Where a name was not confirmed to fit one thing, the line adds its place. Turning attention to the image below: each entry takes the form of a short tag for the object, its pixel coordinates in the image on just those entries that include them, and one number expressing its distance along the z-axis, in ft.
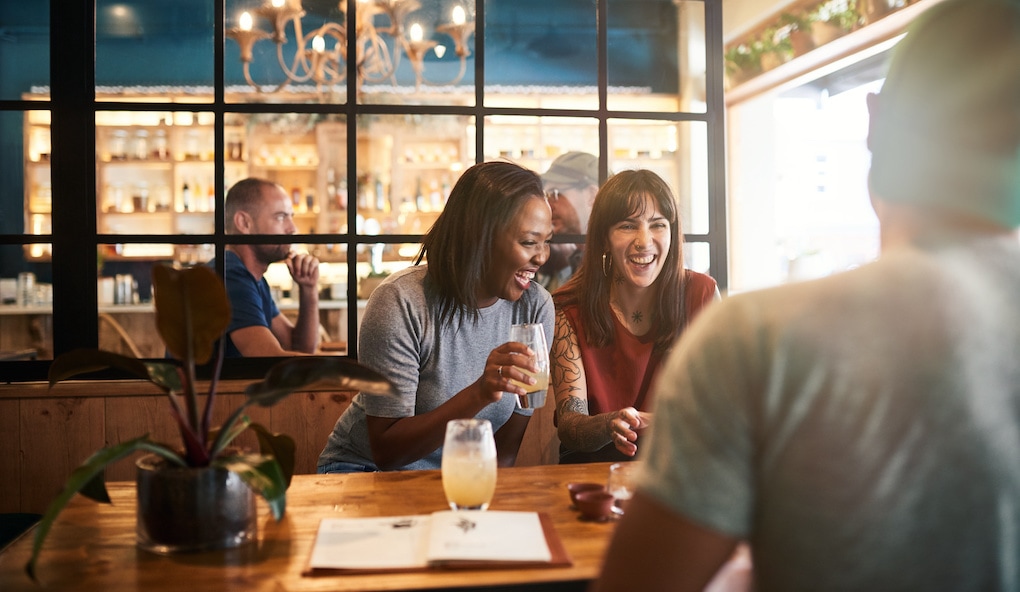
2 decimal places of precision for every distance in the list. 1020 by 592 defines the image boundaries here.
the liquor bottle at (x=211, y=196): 10.03
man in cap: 10.56
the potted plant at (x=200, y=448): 4.12
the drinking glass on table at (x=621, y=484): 4.81
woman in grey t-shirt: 6.58
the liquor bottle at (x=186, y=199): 10.70
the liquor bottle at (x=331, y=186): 10.77
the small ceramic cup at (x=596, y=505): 4.63
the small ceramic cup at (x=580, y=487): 4.86
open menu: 3.90
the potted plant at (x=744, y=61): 18.01
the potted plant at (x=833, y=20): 14.27
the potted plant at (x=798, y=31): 15.85
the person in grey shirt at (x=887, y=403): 2.22
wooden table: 3.77
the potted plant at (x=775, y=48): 16.76
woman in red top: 7.50
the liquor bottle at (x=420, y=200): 12.07
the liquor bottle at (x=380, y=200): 11.62
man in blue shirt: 9.86
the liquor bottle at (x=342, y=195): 10.28
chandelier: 10.24
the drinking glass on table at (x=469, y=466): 4.66
